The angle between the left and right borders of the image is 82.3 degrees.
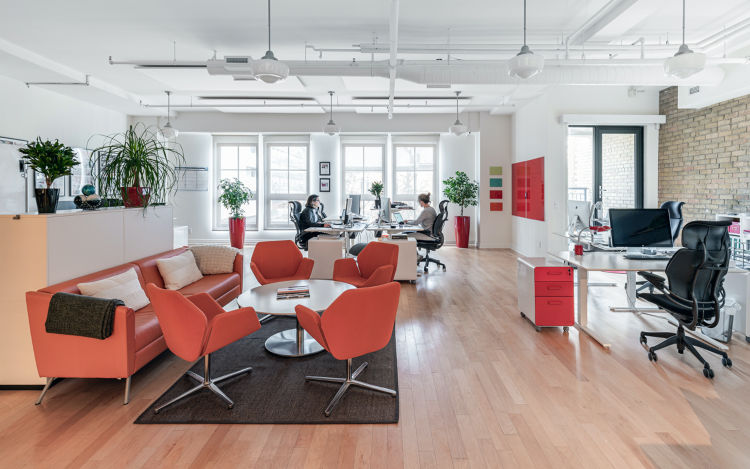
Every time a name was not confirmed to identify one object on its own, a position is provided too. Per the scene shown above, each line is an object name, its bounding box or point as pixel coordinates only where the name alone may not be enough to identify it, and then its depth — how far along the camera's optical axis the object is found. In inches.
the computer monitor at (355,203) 331.2
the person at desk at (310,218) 302.0
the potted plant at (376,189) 319.6
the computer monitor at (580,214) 211.9
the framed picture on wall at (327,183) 442.3
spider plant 165.5
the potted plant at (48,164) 129.3
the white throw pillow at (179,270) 171.3
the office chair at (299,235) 303.4
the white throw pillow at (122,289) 127.4
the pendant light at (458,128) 343.9
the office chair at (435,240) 292.0
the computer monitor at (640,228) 176.2
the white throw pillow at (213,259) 202.1
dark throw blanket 112.0
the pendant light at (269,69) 159.5
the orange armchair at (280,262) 193.5
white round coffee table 131.8
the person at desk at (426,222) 294.2
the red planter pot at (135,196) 172.4
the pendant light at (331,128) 354.3
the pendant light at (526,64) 150.3
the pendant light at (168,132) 347.3
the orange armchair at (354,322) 109.8
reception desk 122.5
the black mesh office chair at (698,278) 132.4
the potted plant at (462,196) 406.9
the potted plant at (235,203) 423.2
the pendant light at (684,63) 161.5
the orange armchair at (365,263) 182.1
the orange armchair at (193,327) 109.0
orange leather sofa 114.3
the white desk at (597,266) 153.6
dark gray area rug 108.9
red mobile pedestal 171.3
